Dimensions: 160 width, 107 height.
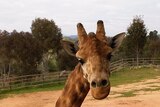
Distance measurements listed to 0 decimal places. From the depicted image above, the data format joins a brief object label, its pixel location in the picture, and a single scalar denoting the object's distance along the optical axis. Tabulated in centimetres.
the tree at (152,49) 5097
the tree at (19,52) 3183
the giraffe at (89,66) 429
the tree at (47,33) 3731
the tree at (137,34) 4241
